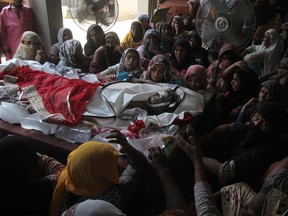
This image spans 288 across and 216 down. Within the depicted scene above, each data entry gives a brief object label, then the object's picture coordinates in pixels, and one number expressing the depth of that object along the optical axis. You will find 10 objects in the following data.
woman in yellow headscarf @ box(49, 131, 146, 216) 1.31
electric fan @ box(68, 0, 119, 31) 4.17
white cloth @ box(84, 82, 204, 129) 2.10
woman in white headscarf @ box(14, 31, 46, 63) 3.58
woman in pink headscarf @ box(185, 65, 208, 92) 2.99
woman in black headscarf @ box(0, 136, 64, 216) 1.23
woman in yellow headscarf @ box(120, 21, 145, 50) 4.86
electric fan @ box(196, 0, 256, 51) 3.39
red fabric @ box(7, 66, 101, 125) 2.11
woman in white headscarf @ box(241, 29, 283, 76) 3.97
